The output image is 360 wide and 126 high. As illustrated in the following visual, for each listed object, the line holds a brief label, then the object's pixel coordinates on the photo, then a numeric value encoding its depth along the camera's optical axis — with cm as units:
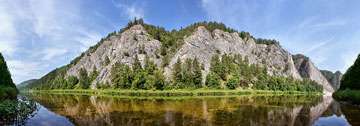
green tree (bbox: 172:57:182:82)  8658
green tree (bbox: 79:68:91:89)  11918
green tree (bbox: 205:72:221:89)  8938
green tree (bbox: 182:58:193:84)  8546
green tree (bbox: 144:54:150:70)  11070
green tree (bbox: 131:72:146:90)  8312
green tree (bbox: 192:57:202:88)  8644
